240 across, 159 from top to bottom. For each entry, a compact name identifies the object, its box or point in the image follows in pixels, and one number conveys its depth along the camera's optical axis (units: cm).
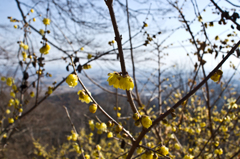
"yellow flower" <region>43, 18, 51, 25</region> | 76
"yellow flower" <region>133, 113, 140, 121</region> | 43
